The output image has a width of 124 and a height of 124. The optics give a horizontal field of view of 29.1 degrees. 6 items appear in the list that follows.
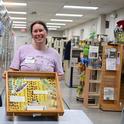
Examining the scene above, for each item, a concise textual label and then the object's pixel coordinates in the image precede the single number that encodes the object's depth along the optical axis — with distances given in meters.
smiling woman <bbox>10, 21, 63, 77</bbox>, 1.87
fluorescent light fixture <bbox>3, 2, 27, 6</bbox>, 8.63
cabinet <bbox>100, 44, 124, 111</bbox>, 5.06
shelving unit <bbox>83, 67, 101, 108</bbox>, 5.19
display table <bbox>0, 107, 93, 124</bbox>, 1.42
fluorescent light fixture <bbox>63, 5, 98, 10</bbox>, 8.73
